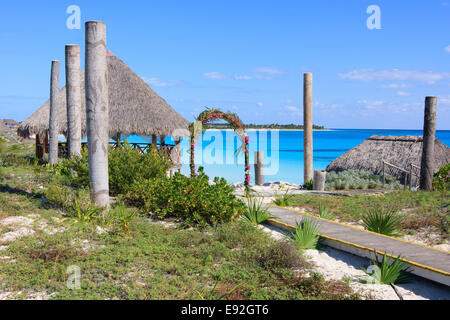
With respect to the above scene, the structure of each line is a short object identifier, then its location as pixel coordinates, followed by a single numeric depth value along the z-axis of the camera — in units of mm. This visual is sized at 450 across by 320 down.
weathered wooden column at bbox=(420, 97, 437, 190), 12547
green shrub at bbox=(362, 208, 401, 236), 7254
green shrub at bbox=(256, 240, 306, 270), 5531
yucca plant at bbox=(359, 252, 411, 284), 5164
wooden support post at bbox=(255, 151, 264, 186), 18047
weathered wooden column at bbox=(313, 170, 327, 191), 14570
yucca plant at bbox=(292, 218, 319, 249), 6441
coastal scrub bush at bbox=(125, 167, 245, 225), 7648
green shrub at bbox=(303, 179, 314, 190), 15625
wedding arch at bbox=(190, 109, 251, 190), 11531
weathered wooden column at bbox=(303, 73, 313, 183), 15383
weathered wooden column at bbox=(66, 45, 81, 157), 11859
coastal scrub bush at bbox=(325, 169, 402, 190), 16234
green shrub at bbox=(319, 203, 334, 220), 8352
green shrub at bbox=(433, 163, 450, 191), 13000
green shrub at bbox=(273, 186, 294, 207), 9820
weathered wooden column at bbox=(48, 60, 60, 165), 14094
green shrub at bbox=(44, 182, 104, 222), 7562
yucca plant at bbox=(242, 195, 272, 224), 7879
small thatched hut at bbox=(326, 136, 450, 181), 18748
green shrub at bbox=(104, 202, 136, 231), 7012
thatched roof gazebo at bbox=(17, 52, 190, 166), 16781
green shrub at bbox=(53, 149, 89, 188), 10227
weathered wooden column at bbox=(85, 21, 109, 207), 7699
